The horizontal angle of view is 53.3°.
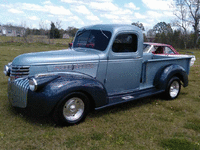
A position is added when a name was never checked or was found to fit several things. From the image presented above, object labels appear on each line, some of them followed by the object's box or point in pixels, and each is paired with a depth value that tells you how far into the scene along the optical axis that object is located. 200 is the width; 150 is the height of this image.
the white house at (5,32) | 61.73
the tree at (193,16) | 35.59
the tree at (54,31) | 33.62
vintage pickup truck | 3.51
